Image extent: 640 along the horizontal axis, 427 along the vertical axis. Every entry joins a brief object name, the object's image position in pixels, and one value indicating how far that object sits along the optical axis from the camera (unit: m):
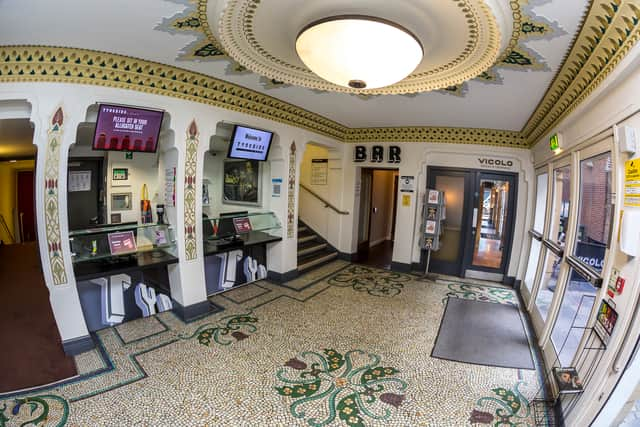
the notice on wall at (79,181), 5.29
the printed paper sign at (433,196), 5.55
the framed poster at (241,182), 5.84
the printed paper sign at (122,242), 3.23
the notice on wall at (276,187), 4.95
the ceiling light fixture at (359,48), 1.90
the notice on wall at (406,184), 5.93
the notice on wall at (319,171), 6.73
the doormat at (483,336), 3.08
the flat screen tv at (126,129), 3.02
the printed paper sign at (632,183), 1.80
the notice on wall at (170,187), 3.57
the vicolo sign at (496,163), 5.34
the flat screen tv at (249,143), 4.10
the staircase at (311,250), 5.78
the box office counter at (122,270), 3.12
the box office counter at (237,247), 4.29
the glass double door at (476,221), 5.52
